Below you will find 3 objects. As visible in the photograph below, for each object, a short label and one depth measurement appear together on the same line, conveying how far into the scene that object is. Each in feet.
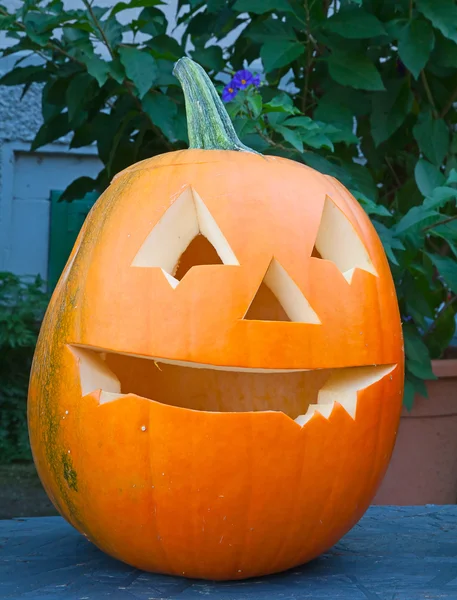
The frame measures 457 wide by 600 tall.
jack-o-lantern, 3.53
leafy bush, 5.88
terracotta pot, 7.23
